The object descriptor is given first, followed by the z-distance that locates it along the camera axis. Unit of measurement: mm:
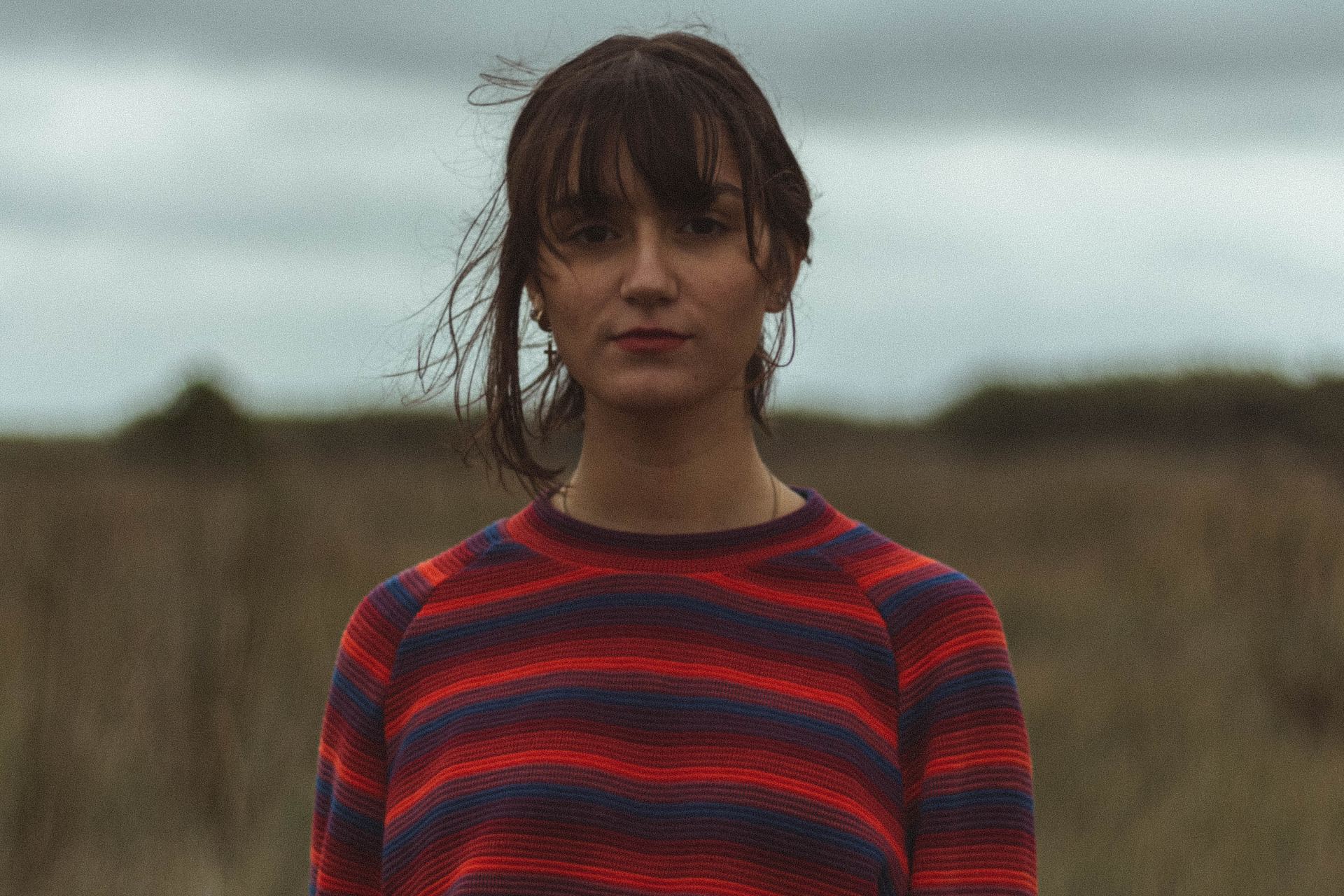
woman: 1822
